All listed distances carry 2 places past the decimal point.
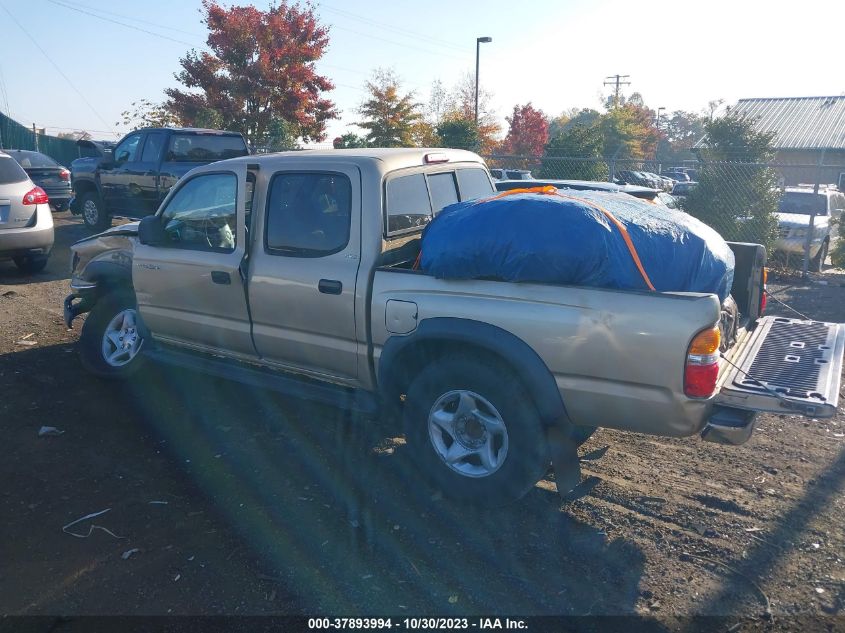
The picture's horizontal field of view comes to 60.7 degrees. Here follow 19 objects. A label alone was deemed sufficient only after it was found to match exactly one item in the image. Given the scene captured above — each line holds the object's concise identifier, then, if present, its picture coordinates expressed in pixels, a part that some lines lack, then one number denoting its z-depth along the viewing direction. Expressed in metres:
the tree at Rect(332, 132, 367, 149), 22.59
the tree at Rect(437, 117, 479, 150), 21.19
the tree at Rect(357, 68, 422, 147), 26.92
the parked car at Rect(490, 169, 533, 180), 20.91
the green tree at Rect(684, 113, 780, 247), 11.84
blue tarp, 3.72
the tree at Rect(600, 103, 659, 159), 35.09
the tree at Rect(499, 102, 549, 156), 33.03
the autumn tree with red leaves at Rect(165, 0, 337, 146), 22.09
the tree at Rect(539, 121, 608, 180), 17.53
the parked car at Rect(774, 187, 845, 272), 12.30
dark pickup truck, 13.10
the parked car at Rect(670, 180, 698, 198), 19.98
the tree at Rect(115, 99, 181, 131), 27.55
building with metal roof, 34.75
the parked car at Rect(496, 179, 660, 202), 10.10
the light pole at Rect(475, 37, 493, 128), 33.38
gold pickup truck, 3.54
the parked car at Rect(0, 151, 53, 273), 10.12
